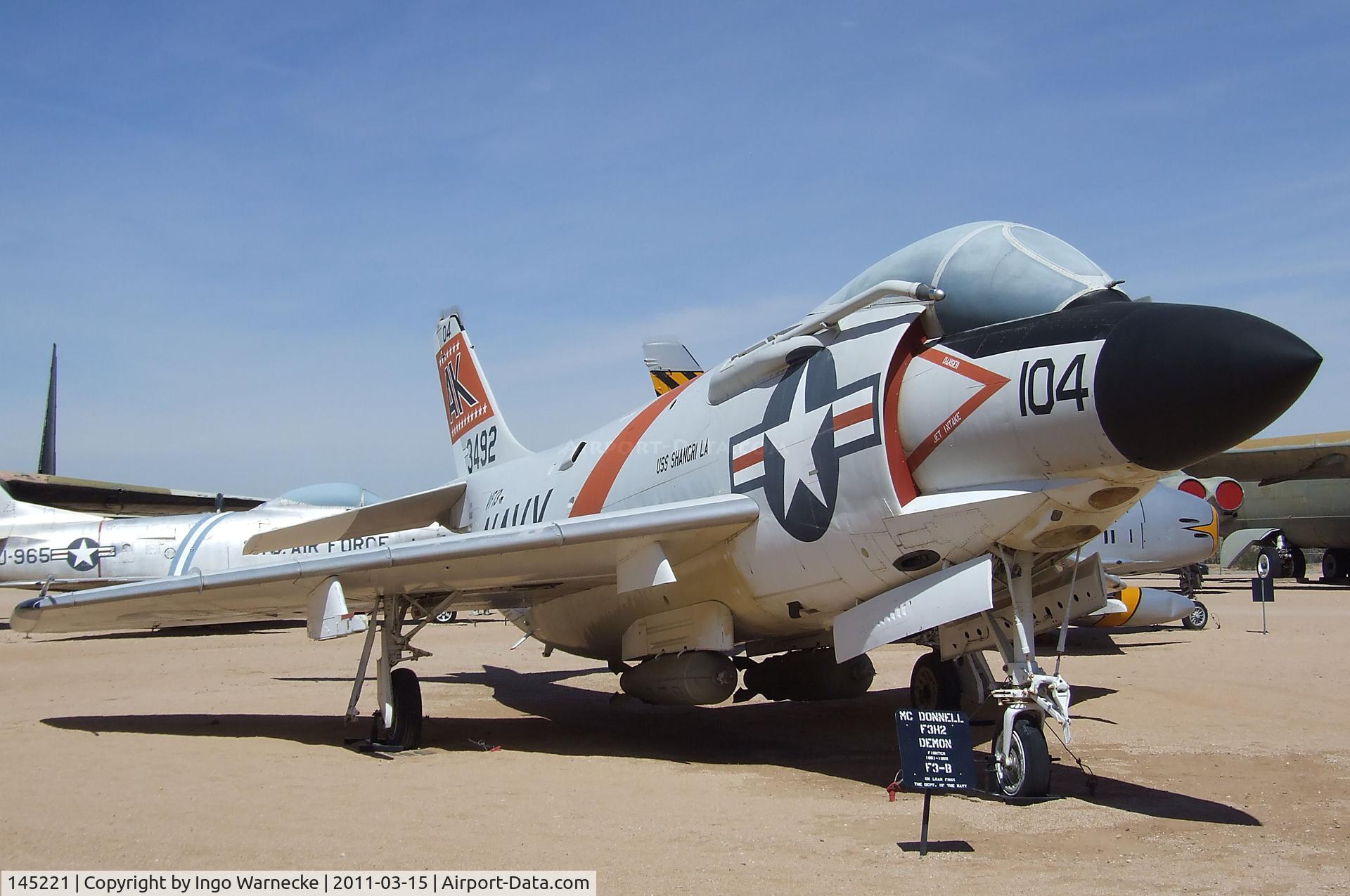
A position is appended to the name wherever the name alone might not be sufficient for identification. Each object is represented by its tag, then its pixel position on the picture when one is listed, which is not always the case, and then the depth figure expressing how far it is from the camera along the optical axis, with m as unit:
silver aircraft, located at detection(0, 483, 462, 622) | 26.45
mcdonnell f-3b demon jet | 6.19
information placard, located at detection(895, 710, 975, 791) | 5.77
